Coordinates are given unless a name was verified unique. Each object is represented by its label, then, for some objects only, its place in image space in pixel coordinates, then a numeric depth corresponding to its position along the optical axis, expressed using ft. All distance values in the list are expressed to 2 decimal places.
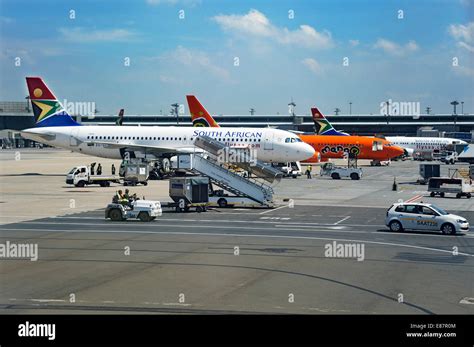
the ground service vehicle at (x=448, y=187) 204.95
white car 127.85
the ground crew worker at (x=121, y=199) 144.97
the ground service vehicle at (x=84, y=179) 224.33
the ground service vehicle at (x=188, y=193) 161.68
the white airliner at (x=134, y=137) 265.34
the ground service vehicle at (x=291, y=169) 288.51
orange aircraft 345.92
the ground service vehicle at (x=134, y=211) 142.72
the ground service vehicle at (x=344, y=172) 278.26
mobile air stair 175.22
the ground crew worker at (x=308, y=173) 286.38
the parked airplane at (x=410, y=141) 463.83
